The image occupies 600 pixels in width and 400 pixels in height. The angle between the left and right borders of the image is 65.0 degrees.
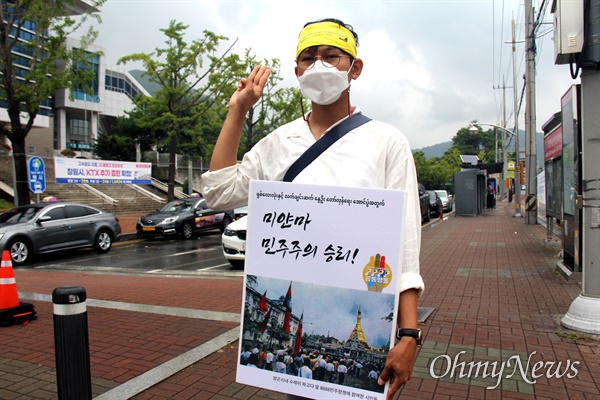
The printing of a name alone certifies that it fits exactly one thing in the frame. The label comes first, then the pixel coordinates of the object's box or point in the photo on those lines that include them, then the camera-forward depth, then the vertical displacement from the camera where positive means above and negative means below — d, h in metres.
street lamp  25.58 +0.02
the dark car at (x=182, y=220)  16.00 -0.98
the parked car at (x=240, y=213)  13.48 -0.61
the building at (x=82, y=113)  46.06 +9.11
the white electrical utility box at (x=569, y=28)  5.12 +1.76
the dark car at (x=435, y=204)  26.58 -0.83
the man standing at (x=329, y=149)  1.57 +0.16
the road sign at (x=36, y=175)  14.86 +0.61
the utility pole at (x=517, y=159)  25.86 +1.77
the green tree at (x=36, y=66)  14.38 +4.08
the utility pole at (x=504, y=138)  43.89 +4.67
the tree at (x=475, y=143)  100.28 +10.43
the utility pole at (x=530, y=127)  18.77 +2.48
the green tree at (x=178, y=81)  22.11 +5.46
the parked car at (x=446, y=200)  32.09 -0.74
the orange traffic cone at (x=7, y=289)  5.50 -1.12
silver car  11.52 -0.94
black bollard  2.65 -0.85
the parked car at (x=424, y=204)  22.11 -0.69
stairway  25.11 -0.09
